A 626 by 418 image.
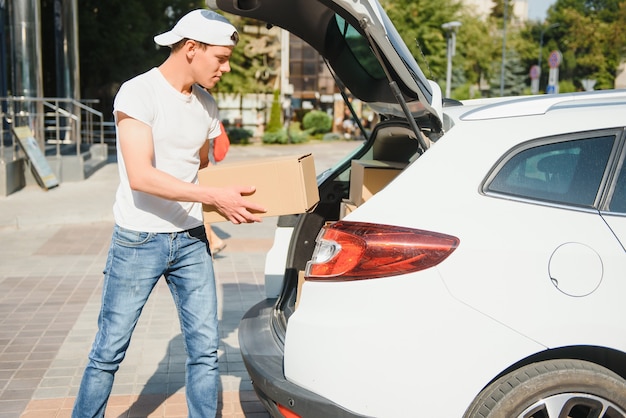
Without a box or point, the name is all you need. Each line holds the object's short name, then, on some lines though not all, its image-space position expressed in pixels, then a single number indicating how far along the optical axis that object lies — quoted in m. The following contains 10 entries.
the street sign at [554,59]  22.58
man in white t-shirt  3.12
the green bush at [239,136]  36.00
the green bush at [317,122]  41.53
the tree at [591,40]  66.25
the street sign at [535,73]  34.16
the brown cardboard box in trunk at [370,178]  3.86
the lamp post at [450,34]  32.56
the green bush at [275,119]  37.88
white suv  2.63
